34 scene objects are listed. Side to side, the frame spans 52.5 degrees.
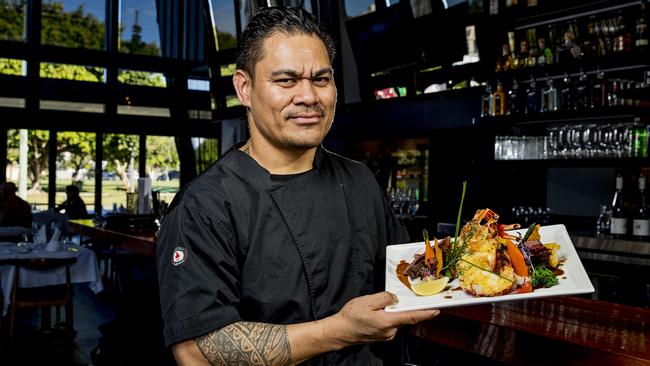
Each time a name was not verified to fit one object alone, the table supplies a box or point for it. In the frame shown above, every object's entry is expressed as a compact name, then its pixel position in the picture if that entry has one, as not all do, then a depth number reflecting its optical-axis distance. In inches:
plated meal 52.1
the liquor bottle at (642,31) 169.9
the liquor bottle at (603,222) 179.6
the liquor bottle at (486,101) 209.8
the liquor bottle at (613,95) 174.2
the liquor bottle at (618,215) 169.8
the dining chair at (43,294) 211.0
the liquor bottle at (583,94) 180.1
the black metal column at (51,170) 407.2
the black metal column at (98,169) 420.5
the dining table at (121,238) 144.6
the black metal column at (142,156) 438.0
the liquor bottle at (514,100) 200.4
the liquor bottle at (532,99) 194.1
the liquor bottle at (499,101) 204.4
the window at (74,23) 410.6
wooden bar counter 64.6
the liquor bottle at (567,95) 183.9
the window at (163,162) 446.6
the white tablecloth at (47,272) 220.5
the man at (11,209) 309.6
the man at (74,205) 377.1
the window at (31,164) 400.2
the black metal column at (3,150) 384.5
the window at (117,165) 433.4
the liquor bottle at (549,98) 188.9
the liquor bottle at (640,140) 167.4
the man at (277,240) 53.8
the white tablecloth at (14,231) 276.7
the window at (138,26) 435.5
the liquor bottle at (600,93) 176.7
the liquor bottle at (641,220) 165.0
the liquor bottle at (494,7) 208.2
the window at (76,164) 417.1
